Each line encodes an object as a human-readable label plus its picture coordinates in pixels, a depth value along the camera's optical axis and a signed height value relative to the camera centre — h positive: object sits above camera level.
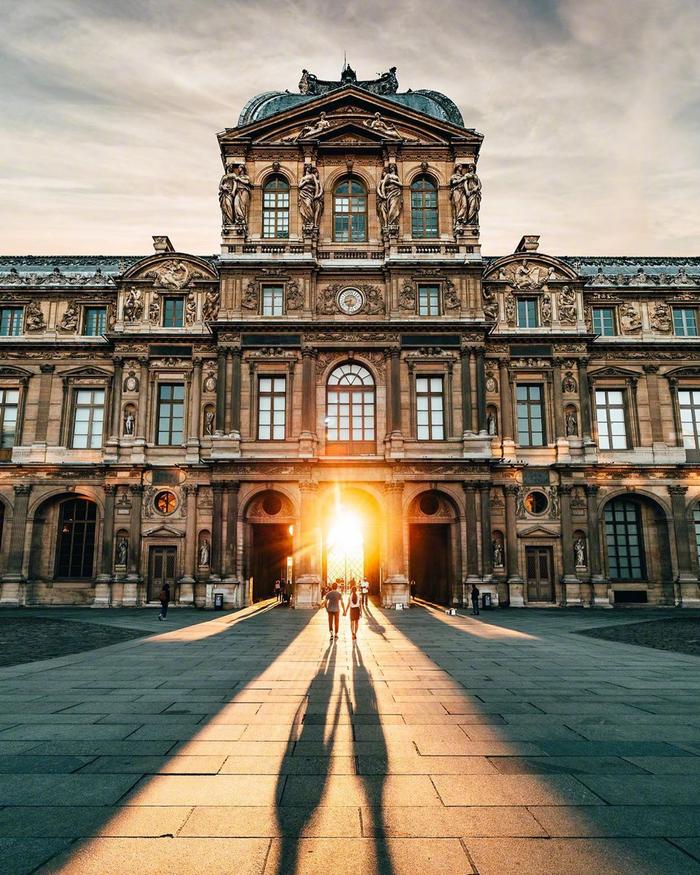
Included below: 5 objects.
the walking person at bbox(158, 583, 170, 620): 26.25 -2.19
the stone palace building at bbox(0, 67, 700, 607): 32.75 +8.51
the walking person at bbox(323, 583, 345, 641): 19.67 -1.86
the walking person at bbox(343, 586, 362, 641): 20.12 -1.95
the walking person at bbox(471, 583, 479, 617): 28.58 -2.39
